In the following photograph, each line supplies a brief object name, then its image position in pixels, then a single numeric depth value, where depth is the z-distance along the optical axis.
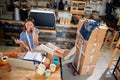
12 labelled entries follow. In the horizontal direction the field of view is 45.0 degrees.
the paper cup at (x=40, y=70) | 1.77
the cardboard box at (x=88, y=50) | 2.48
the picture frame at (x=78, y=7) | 3.49
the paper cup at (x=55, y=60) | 1.93
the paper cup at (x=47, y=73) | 1.75
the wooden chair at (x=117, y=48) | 2.82
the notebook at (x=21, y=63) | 1.70
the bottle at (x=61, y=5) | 3.63
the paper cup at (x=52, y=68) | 1.82
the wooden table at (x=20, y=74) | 1.71
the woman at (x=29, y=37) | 2.55
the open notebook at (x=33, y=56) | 1.92
